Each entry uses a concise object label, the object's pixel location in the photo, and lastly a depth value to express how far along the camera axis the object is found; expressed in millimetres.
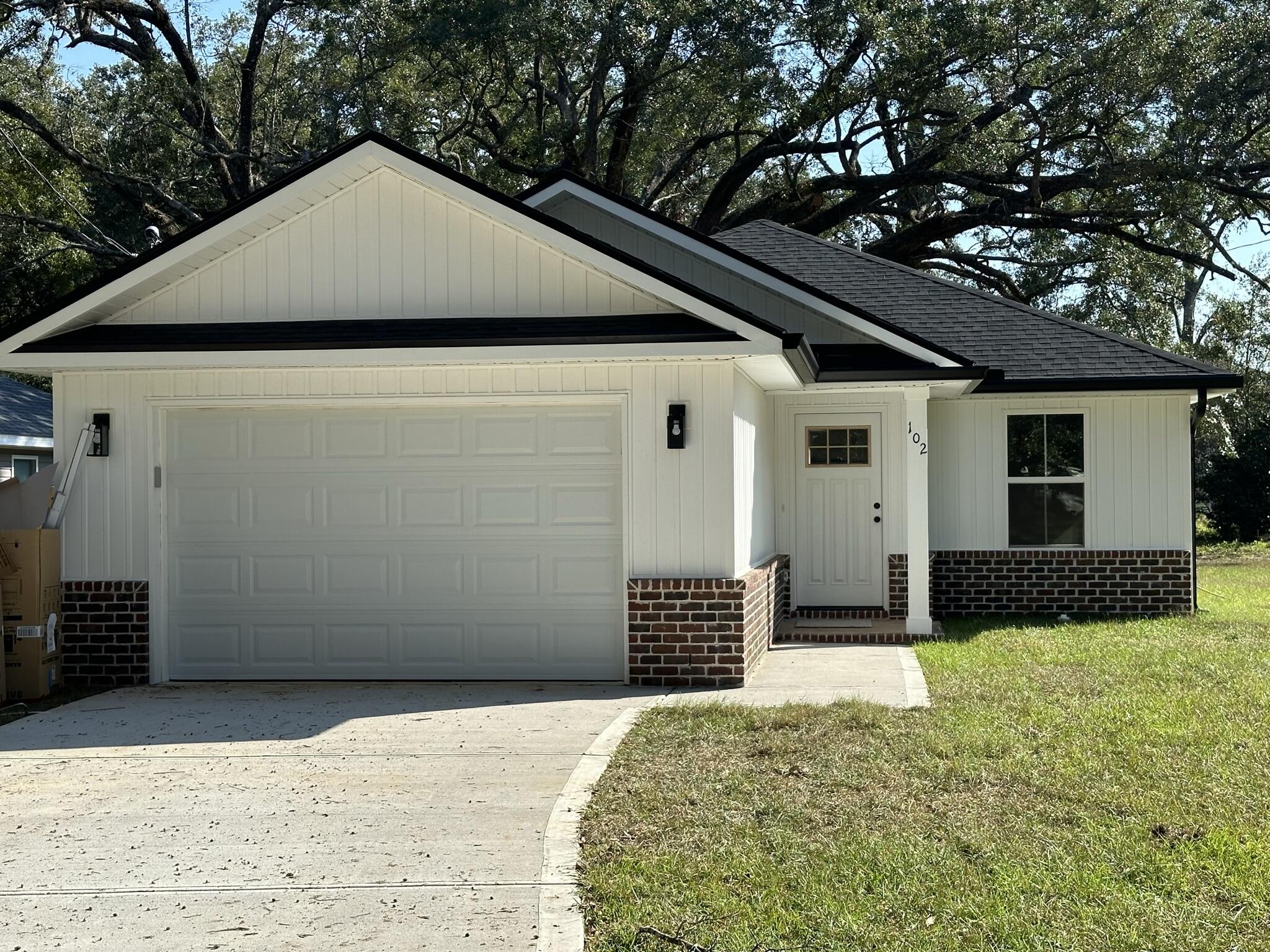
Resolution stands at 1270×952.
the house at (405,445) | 10109
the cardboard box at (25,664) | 10203
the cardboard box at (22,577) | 10211
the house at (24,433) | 18453
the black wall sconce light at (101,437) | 10641
